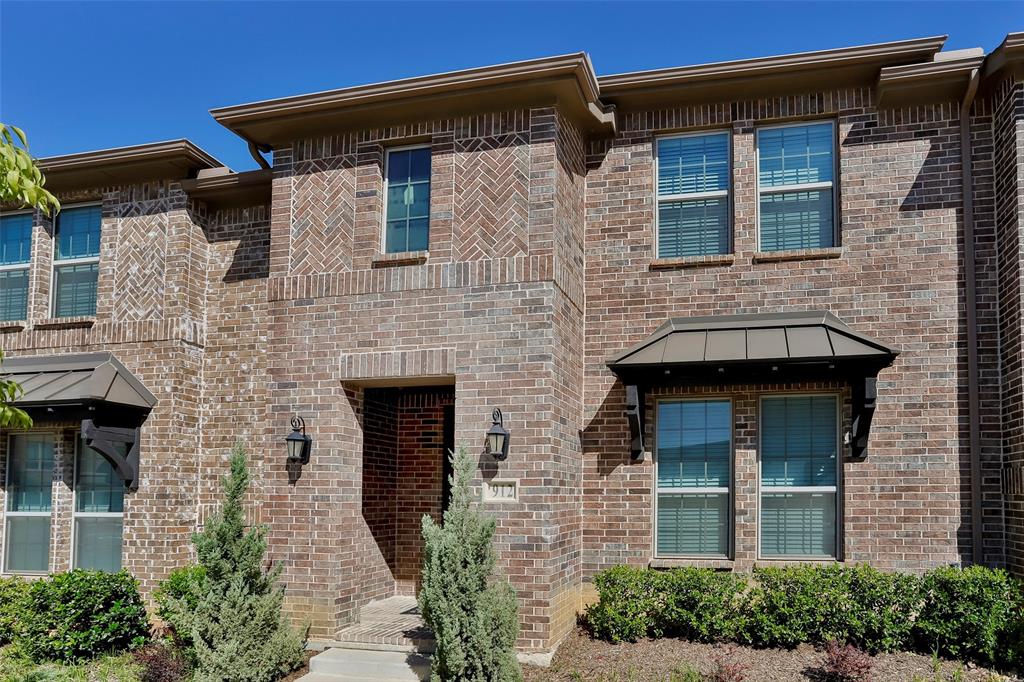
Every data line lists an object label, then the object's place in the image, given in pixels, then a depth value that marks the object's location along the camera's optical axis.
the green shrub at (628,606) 9.28
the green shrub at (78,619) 10.25
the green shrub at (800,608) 8.84
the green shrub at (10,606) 11.00
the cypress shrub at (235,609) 8.91
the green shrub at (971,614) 8.38
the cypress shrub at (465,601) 8.11
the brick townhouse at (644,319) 9.39
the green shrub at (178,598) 9.40
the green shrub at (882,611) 8.70
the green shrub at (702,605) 9.12
